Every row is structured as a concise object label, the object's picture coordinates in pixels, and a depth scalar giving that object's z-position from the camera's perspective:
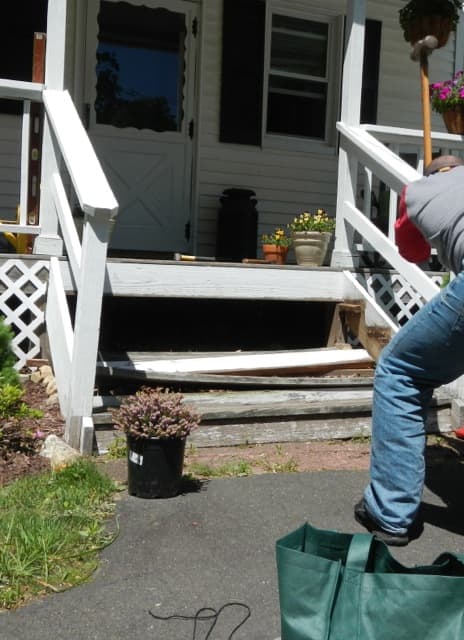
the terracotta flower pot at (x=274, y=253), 7.39
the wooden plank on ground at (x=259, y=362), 5.20
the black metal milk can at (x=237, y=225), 8.05
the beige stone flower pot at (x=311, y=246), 6.93
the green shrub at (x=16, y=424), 4.25
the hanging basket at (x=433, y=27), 6.66
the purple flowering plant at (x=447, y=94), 7.11
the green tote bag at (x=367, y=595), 1.91
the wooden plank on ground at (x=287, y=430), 4.59
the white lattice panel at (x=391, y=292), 6.45
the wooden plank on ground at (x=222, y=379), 4.91
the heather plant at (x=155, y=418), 3.73
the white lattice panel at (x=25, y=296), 5.45
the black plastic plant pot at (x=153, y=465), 3.73
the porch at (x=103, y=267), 4.29
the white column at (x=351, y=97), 6.71
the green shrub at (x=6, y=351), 4.89
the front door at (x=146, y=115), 8.07
